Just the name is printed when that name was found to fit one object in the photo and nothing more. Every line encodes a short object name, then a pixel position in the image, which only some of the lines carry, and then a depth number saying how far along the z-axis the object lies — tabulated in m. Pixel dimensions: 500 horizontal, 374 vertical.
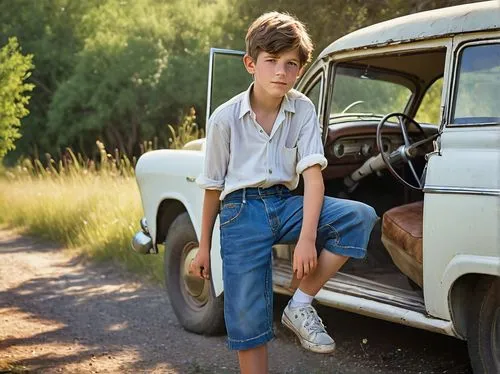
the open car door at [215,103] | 5.53
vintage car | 4.17
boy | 3.66
